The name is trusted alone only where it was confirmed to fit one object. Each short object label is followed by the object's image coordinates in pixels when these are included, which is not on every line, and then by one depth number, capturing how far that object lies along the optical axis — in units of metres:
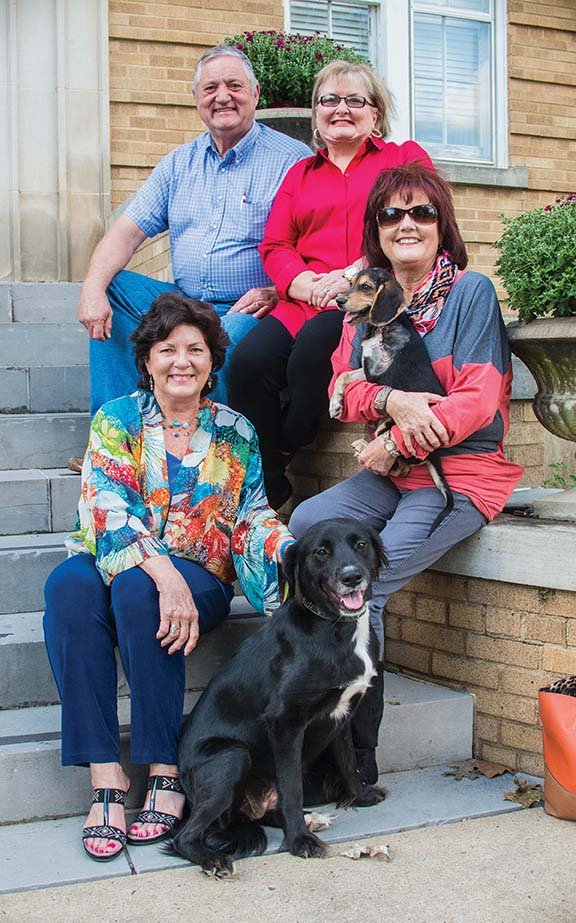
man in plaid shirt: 4.16
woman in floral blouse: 2.86
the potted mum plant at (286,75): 5.84
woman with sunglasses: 3.16
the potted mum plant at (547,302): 3.35
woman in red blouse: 3.87
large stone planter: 3.40
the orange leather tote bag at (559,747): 2.88
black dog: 2.72
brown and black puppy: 3.24
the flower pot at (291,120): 5.79
